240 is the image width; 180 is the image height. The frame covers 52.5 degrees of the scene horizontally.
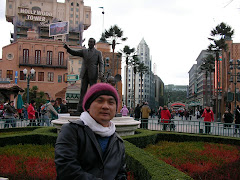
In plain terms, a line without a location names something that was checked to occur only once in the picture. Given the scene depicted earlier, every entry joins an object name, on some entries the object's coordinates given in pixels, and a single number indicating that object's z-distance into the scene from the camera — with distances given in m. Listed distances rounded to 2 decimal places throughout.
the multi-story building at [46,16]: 71.44
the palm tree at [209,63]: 41.47
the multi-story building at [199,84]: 88.88
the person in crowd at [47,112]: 13.42
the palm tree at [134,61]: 43.22
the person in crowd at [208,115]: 14.11
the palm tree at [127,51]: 40.71
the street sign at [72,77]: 41.50
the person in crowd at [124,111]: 17.82
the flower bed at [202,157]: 5.33
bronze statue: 8.70
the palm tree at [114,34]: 33.72
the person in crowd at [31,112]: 14.02
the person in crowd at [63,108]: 14.95
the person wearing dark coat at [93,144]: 1.94
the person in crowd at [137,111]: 17.39
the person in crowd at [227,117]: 15.52
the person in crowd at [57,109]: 13.77
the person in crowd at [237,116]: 15.04
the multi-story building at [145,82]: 118.00
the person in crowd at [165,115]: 14.39
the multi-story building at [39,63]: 39.19
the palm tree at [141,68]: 55.09
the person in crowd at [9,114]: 13.44
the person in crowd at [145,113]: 14.74
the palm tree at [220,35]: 28.36
